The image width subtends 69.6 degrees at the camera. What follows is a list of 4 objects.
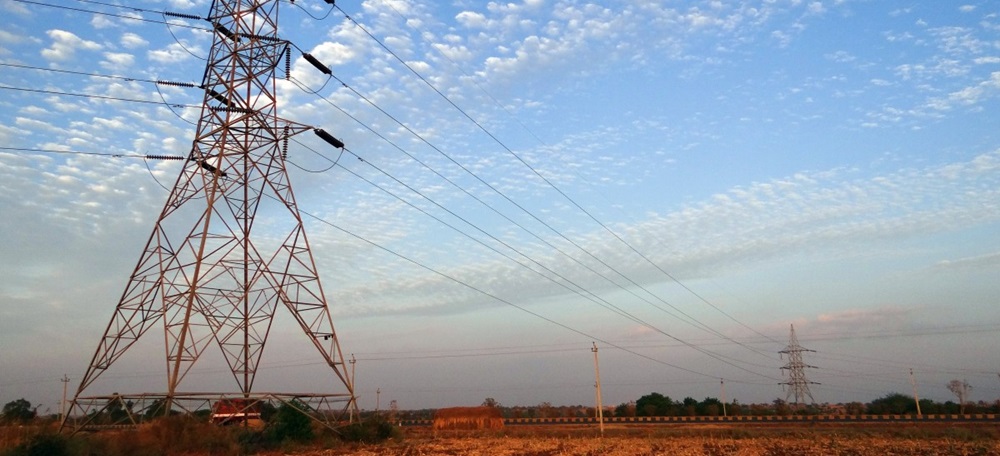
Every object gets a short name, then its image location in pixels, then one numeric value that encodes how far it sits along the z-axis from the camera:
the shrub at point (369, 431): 34.31
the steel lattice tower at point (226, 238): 26.50
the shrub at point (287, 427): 32.16
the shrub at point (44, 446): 22.56
